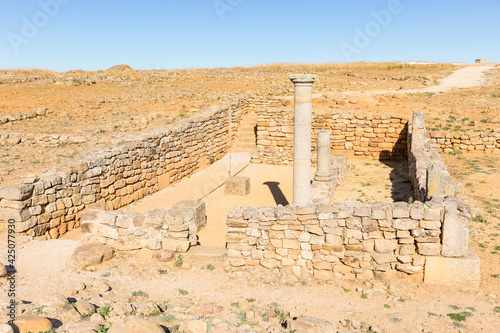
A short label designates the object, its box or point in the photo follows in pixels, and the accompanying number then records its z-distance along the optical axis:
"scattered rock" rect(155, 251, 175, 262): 8.17
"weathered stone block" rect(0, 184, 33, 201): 8.34
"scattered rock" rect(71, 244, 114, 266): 7.67
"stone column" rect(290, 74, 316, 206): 10.45
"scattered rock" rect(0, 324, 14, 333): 4.34
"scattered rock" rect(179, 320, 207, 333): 5.38
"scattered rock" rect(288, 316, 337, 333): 5.40
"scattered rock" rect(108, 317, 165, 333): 4.81
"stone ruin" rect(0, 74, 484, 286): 7.43
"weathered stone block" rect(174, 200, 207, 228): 10.05
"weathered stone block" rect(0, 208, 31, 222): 8.36
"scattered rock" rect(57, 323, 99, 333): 4.68
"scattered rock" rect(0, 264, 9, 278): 6.47
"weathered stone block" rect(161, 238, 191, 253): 8.35
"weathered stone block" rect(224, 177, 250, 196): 14.09
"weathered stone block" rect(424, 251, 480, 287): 7.27
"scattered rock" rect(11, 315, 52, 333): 4.63
